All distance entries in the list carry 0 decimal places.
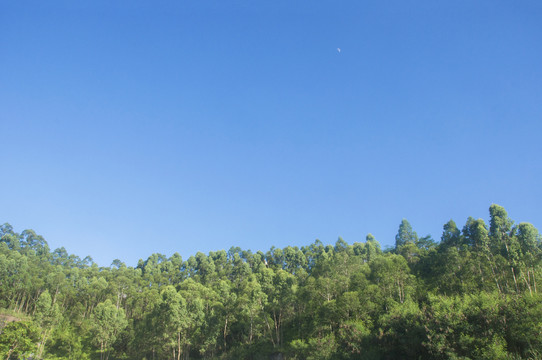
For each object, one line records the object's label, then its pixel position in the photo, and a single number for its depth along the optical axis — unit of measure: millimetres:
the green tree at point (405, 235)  115938
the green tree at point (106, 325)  67625
